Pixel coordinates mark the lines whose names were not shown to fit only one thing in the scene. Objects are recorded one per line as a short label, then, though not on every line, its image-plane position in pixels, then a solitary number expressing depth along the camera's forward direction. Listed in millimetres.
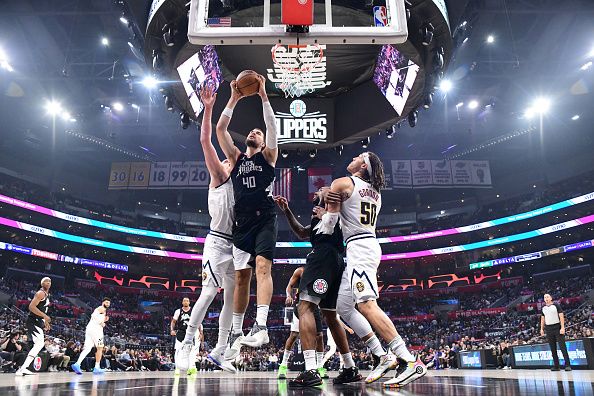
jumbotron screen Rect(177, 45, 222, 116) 7148
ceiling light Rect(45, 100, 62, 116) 25391
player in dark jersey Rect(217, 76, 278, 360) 4285
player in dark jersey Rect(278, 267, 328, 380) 6473
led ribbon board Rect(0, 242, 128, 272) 26938
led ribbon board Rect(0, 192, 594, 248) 27375
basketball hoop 7004
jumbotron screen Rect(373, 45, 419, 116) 7156
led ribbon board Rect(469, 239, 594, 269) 27469
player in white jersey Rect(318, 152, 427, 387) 4008
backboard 4391
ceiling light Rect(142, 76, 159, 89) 21616
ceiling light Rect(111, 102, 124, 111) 25234
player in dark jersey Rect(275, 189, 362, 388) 4422
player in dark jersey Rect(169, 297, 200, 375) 9164
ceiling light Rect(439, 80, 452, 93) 21852
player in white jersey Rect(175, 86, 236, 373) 4598
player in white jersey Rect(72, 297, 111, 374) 9250
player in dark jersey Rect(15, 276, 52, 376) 7613
